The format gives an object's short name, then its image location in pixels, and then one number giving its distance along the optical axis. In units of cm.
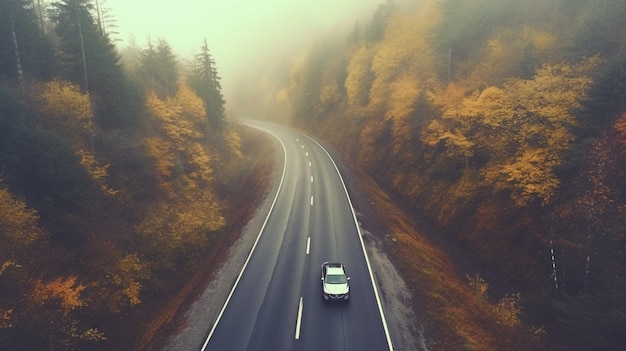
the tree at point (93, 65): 3048
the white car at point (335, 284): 1888
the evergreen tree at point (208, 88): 5428
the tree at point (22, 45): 2703
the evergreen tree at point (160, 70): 4438
